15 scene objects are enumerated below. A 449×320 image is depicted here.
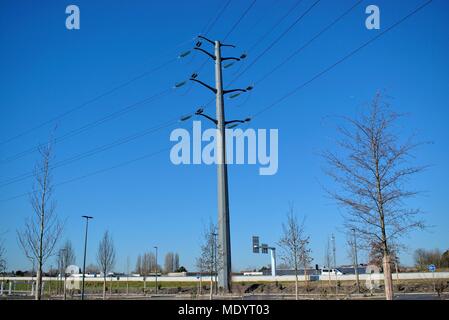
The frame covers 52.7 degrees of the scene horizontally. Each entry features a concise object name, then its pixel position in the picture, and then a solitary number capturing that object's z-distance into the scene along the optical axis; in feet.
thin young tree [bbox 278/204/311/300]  108.68
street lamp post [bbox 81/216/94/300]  172.04
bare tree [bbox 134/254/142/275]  409.24
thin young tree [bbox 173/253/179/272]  455.63
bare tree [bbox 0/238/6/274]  113.97
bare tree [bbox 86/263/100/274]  410.93
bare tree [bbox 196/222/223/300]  108.68
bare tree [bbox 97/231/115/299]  175.94
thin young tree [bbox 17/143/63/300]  68.29
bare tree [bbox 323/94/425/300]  42.16
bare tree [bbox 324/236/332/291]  181.78
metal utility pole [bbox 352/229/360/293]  143.84
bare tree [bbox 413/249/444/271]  203.72
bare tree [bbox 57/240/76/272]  193.13
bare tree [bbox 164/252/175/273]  453.66
